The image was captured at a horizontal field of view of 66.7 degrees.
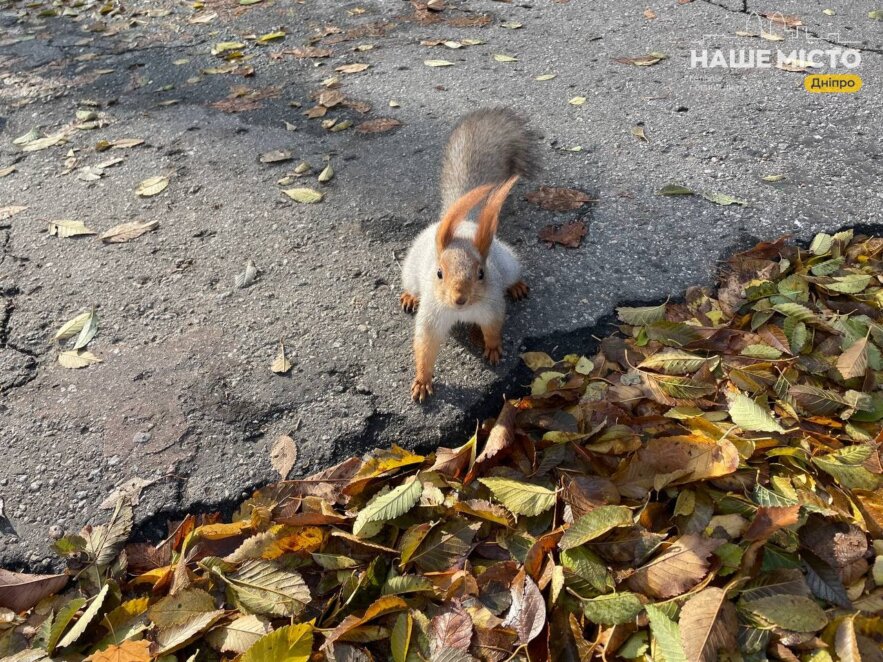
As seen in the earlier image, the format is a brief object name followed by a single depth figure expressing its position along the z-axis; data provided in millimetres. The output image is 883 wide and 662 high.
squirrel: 444
